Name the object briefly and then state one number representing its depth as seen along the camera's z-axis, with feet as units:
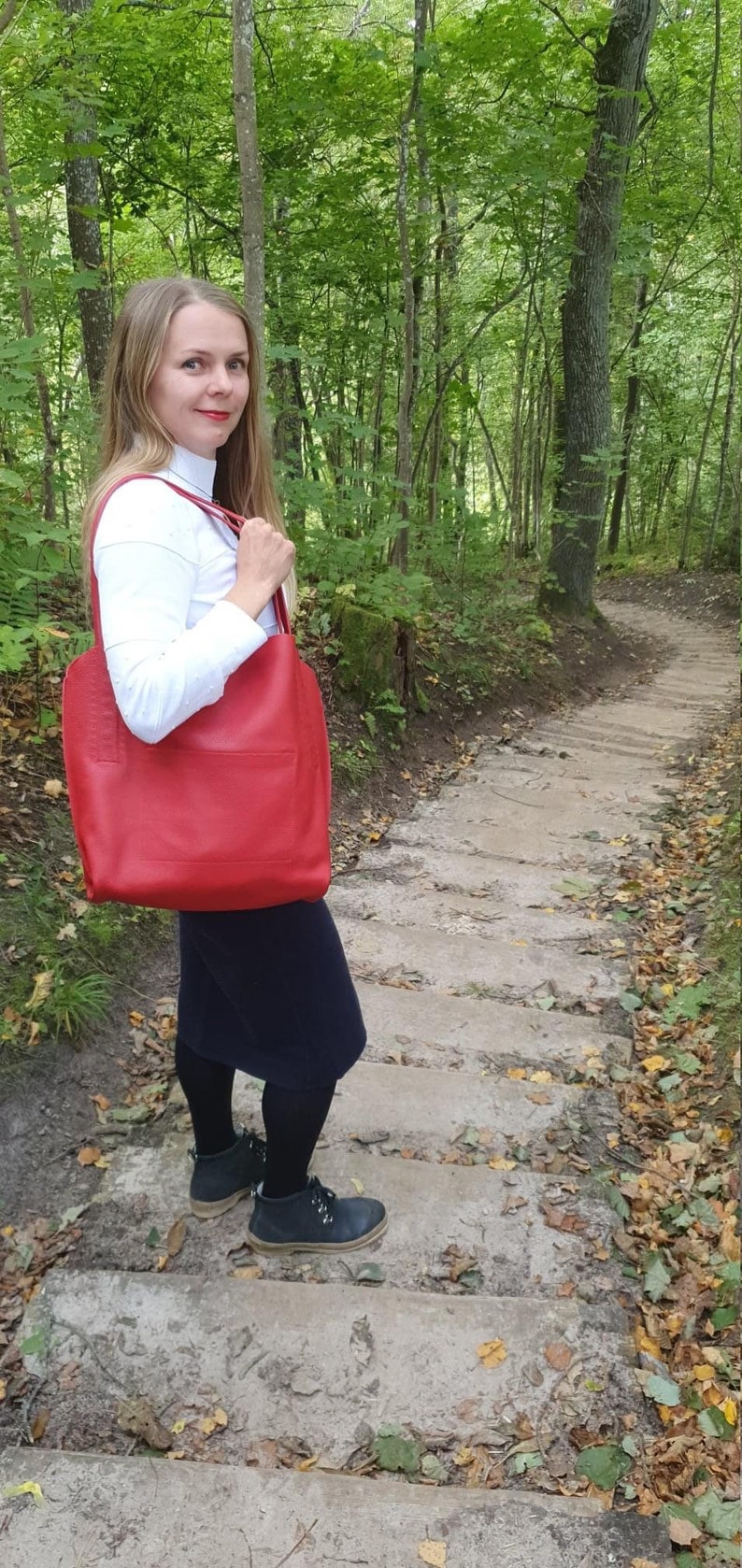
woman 5.16
